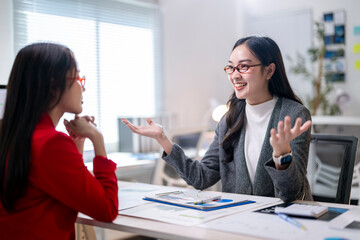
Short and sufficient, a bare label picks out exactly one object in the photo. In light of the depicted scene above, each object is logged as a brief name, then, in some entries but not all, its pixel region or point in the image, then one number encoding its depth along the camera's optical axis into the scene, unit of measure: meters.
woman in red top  1.13
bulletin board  4.03
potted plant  3.92
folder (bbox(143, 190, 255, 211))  1.37
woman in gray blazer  1.68
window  3.45
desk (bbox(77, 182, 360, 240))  1.07
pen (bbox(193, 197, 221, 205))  1.39
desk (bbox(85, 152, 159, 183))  3.12
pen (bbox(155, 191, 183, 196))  1.59
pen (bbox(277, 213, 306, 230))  1.13
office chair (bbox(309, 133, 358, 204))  1.66
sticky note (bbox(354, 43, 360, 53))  3.96
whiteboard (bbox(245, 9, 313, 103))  4.21
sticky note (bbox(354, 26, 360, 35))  3.96
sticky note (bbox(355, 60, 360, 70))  3.97
